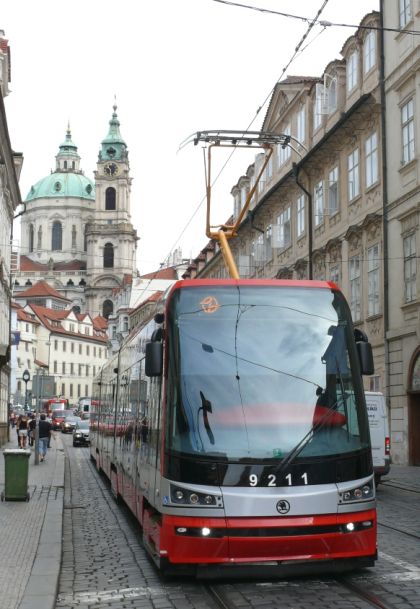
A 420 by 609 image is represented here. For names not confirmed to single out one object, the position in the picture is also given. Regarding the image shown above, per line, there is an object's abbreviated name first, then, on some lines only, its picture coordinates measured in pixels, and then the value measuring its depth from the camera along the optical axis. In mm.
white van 20205
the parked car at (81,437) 50312
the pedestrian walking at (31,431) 41675
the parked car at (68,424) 75038
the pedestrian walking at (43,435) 31562
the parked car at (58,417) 79562
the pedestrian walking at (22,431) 38875
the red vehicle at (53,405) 95094
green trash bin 16750
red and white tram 8484
